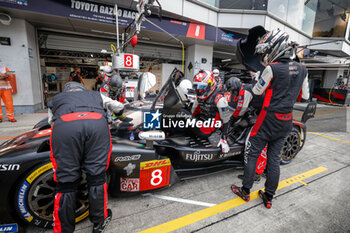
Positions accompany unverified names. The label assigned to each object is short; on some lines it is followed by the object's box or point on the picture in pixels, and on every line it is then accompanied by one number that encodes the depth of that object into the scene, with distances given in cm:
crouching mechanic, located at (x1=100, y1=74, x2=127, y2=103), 458
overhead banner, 593
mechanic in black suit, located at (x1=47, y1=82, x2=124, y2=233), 129
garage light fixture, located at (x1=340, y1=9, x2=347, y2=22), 1594
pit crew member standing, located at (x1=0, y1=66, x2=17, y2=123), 542
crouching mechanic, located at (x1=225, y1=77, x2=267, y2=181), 253
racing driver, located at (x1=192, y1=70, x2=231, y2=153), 260
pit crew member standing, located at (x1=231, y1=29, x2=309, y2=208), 188
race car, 148
